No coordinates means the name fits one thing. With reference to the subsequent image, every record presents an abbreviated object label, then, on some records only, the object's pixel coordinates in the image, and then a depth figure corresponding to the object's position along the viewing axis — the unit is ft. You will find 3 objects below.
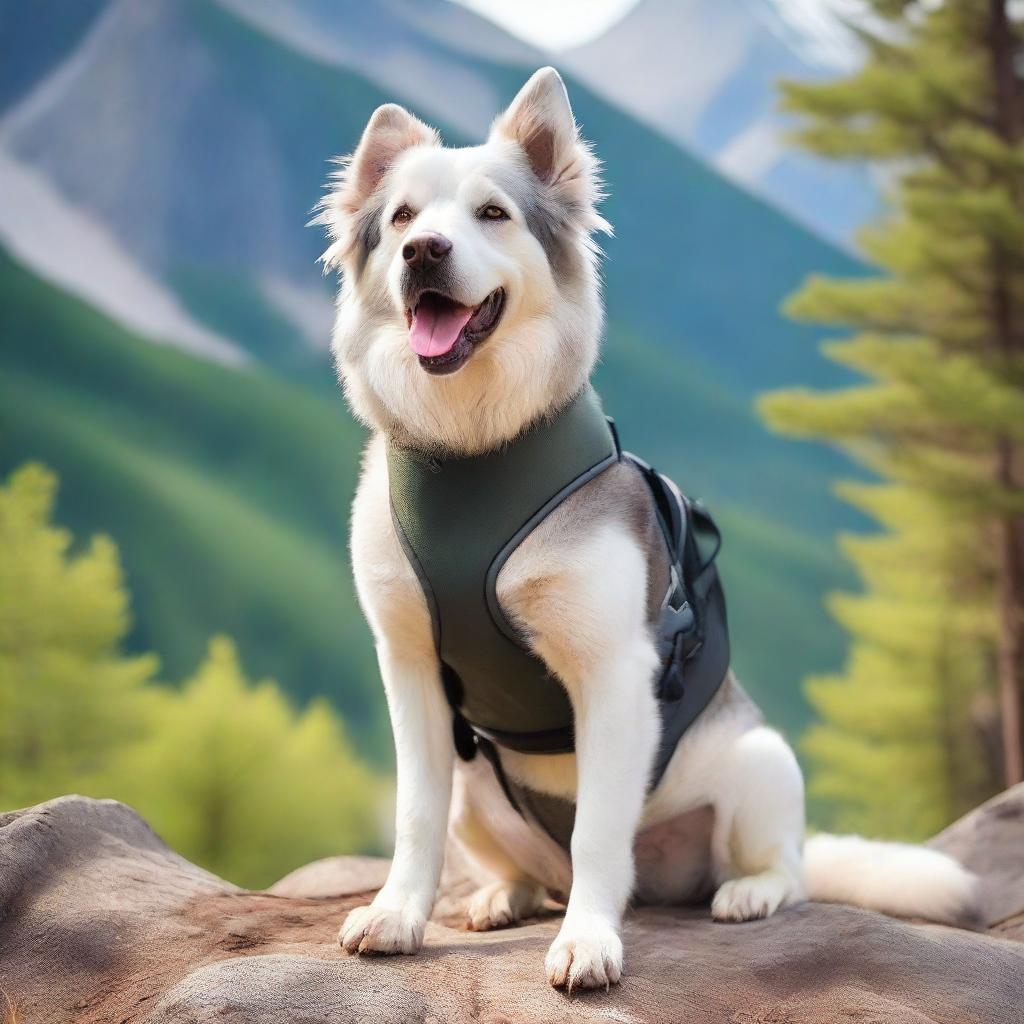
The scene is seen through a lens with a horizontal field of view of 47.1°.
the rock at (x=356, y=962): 7.88
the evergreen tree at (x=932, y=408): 26.12
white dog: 8.65
